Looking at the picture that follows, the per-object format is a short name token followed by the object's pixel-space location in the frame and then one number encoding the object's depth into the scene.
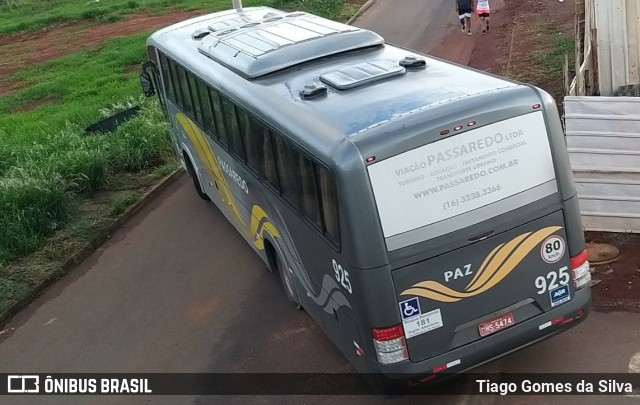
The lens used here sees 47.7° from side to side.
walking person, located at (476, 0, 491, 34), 19.67
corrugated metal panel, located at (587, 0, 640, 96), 10.83
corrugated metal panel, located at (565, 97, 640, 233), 8.95
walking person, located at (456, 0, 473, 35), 19.58
